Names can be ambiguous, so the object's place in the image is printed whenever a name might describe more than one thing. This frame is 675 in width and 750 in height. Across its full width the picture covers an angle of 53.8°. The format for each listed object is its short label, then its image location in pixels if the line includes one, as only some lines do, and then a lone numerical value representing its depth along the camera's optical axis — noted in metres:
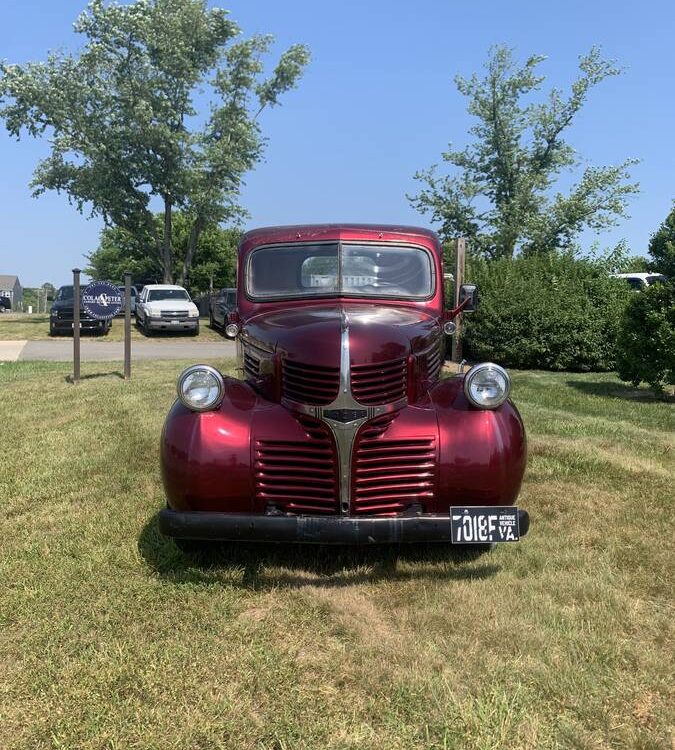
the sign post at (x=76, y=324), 10.26
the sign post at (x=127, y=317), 10.37
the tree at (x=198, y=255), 43.22
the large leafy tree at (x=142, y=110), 25.92
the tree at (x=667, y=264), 9.60
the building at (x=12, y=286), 103.28
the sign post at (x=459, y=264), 10.96
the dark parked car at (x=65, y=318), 21.16
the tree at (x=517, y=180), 27.84
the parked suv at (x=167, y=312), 22.17
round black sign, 10.53
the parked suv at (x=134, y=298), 29.12
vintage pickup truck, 3.24
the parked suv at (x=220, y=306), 21.86
